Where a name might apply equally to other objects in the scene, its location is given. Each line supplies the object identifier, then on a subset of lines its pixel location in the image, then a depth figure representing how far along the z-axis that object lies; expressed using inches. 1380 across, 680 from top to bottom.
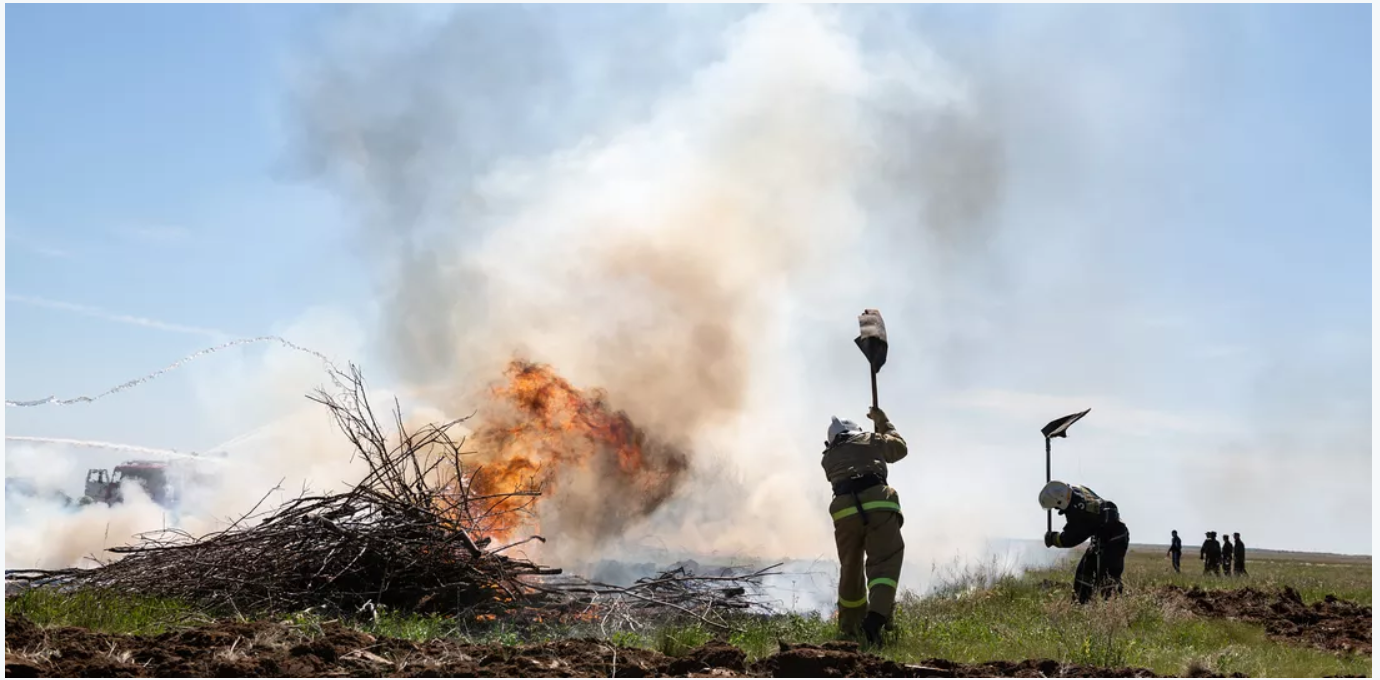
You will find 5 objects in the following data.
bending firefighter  541.3
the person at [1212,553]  970.7
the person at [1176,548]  1006.2
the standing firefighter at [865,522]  392.2
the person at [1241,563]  946.7
